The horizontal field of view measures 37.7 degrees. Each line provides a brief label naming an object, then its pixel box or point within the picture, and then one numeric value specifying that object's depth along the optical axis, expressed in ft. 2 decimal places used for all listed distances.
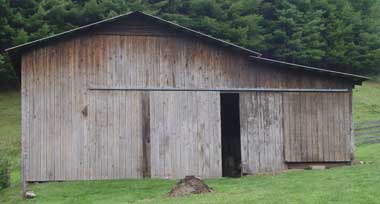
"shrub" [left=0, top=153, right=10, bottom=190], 58.34
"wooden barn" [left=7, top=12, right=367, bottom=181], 53.93
